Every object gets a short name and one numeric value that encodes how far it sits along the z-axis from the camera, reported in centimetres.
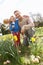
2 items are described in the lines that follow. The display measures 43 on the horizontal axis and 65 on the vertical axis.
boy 212
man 215
